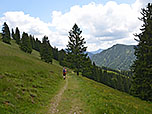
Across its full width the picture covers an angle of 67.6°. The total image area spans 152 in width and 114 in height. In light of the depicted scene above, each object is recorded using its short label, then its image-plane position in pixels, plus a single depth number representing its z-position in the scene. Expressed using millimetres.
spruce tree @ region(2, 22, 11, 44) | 70312
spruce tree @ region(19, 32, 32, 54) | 69625
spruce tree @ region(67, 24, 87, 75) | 35156
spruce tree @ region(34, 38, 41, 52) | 113275
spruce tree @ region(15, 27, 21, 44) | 92125
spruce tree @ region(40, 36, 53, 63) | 59469
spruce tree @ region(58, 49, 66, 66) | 94594
